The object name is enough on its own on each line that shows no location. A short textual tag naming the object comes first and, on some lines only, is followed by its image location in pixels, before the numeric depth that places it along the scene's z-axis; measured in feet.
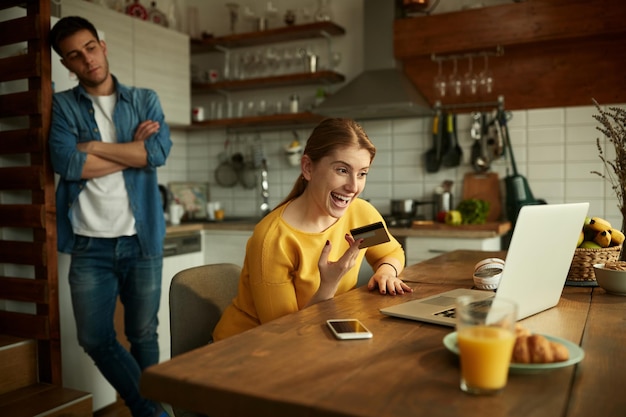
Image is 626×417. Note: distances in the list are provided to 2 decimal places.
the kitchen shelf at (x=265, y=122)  12.71
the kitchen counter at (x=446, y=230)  9.89
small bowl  4.54
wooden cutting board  11.53
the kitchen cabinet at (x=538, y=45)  10.46
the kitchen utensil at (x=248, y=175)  13.87
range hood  11.35
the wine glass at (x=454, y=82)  11.69
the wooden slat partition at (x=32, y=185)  7.30
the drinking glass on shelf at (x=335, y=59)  12.76
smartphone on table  3.24
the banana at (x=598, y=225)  5.07
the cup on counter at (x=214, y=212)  13.53
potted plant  4.73
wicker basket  5.00
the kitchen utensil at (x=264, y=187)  13.43
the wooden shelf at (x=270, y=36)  12.37
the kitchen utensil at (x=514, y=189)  10.88
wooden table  2.33
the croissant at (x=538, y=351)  2.70
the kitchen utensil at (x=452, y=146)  11.73
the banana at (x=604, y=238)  5.03
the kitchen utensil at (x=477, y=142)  11.50
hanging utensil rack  11.35
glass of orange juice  2.41
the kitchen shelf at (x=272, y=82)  12.46
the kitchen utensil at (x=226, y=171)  14.11
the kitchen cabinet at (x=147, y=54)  10.61
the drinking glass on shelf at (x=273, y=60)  13.16
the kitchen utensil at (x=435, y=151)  11.82
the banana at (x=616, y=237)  5.10
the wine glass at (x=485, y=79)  11.45
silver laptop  3.20
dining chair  4.80
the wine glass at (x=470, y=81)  11.51
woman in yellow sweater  4.46
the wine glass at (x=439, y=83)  11.69
